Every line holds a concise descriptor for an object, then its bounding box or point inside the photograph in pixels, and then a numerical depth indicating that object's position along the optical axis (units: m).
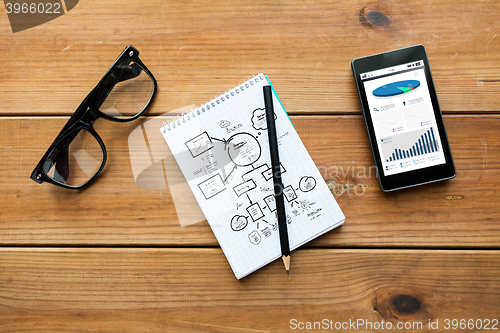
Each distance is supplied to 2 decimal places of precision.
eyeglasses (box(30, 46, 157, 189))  0.52
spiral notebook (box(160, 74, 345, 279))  0.50
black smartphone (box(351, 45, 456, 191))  0.51
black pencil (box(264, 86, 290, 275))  0.49
